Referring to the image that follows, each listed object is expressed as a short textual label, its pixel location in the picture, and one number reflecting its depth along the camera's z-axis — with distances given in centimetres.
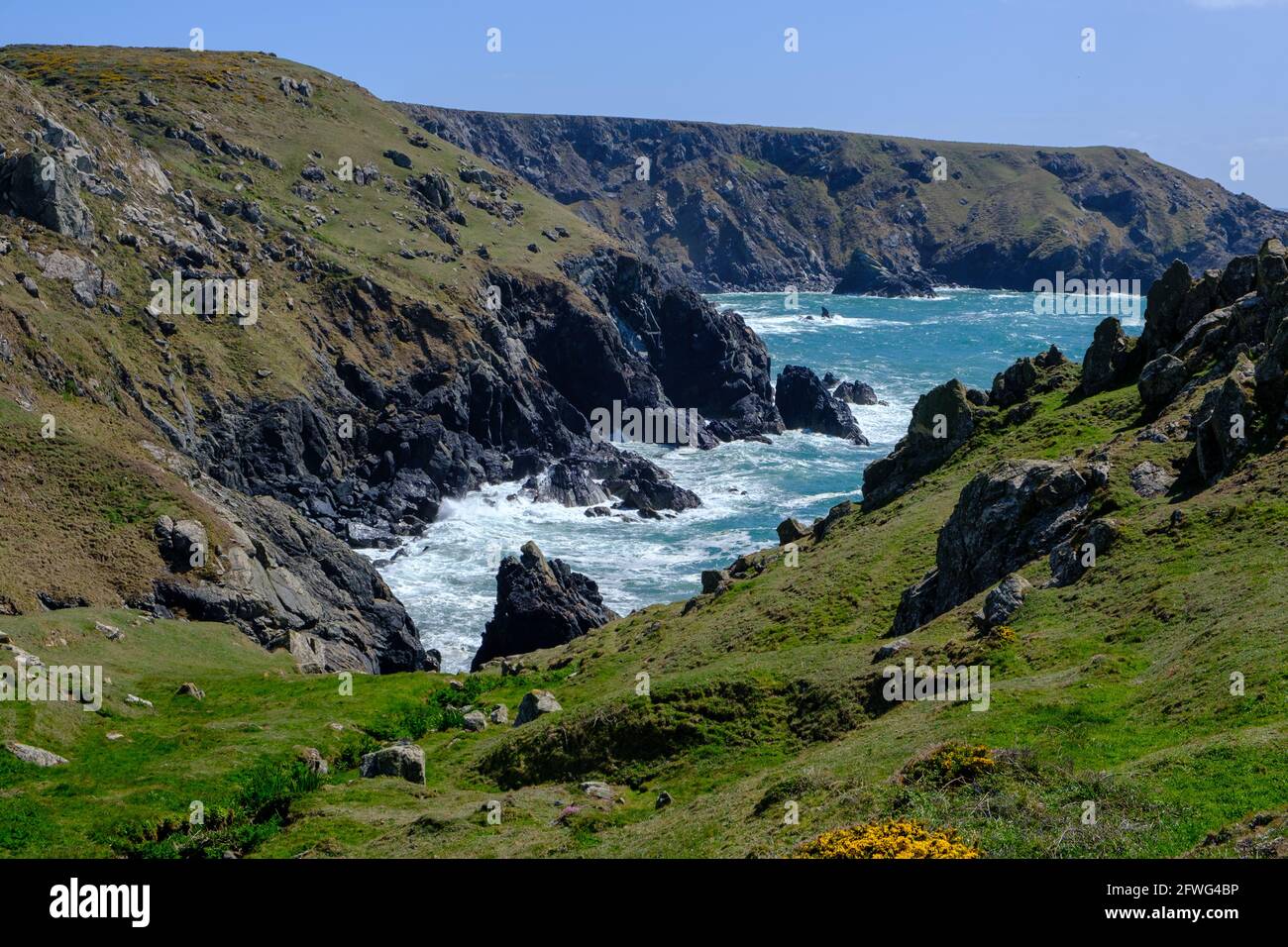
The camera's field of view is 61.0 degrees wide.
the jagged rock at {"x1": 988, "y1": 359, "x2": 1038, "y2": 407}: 6775
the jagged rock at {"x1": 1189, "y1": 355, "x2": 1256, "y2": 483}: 3981
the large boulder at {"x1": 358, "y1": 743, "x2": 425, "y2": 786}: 3412
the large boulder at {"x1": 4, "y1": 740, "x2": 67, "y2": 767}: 3369
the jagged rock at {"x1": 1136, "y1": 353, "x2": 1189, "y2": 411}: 5350
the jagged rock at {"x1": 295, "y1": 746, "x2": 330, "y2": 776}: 3581
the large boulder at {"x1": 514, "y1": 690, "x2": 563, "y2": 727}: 4097
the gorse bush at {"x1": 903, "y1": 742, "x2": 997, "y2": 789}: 2122
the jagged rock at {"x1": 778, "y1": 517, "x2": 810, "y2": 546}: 6894
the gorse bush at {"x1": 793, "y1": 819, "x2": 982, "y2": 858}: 1770
